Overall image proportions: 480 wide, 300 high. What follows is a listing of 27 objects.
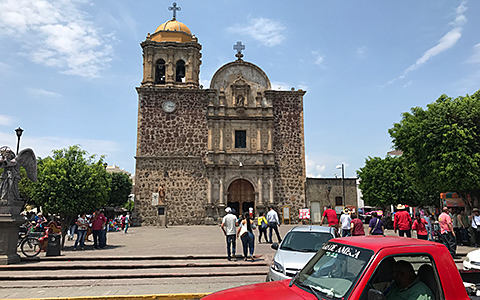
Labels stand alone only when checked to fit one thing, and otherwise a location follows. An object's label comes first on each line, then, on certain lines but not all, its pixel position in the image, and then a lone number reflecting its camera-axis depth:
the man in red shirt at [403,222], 11.59
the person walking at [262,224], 14.73
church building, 26.52
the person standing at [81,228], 13.29
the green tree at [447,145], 14.13
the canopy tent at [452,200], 17.48
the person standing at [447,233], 11.09
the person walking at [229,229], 10.55
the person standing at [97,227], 13.67
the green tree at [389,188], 28.34
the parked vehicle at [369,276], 3.06
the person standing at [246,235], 10.46
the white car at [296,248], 6.49
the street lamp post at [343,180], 27.46
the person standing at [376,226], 11.04
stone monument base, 9.74
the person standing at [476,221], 13.12
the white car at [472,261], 7.71
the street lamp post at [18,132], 19.38
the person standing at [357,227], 10.85
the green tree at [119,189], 41.47
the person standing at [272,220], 14.10
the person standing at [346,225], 11.87
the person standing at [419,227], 11.09
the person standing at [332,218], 11.75
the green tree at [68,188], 13.00
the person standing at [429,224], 13.64
